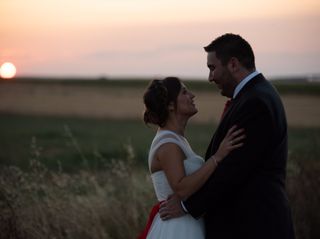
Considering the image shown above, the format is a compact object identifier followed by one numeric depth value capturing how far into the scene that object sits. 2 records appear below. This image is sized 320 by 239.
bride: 4.48
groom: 4.15
